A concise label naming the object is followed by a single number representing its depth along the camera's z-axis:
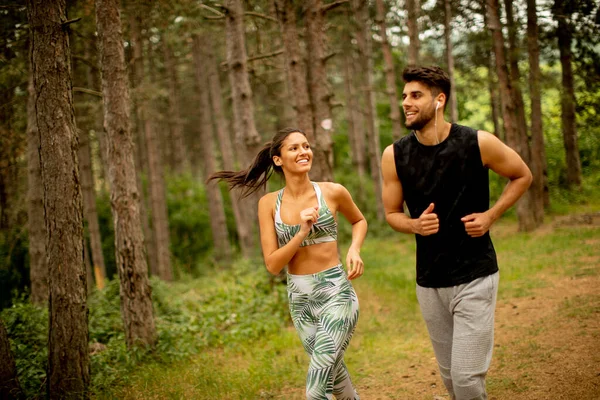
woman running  4.06
